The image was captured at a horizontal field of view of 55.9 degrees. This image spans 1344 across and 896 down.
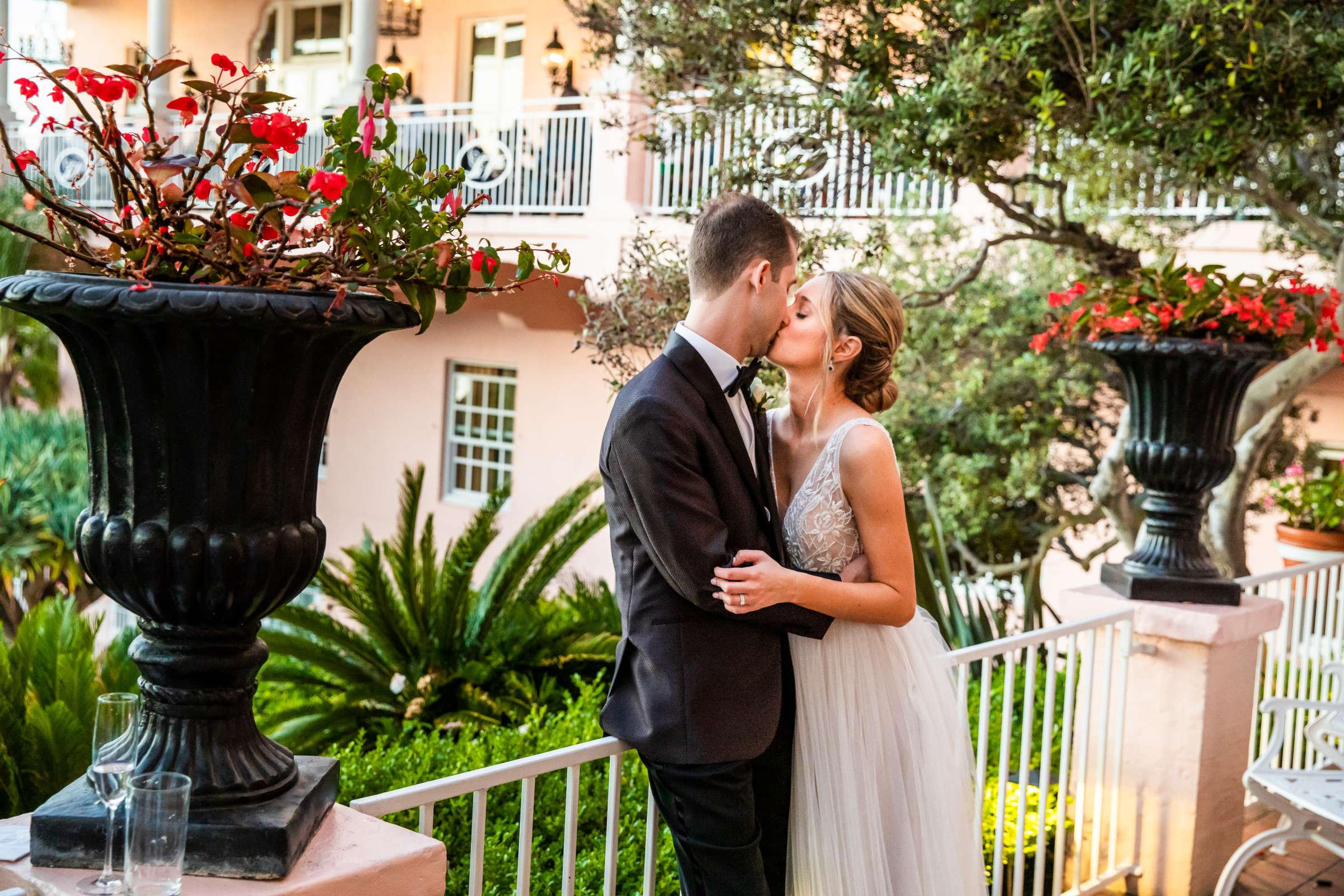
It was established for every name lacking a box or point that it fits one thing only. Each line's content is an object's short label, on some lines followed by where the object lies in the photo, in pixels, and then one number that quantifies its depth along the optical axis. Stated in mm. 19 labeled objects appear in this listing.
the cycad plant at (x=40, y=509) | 9492
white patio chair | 3641
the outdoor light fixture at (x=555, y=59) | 12953
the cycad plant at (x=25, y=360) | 12531
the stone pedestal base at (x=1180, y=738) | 4012
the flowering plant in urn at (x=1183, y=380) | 4066
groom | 2121
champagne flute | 1568
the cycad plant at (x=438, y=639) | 6086
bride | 2436
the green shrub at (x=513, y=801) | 4141
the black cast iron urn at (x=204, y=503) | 1562
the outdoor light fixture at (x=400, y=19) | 14250
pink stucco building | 10836
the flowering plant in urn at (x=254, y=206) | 1573
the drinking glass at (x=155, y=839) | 1492
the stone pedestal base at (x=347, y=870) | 1606
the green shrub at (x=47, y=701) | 4020
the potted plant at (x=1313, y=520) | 6633
